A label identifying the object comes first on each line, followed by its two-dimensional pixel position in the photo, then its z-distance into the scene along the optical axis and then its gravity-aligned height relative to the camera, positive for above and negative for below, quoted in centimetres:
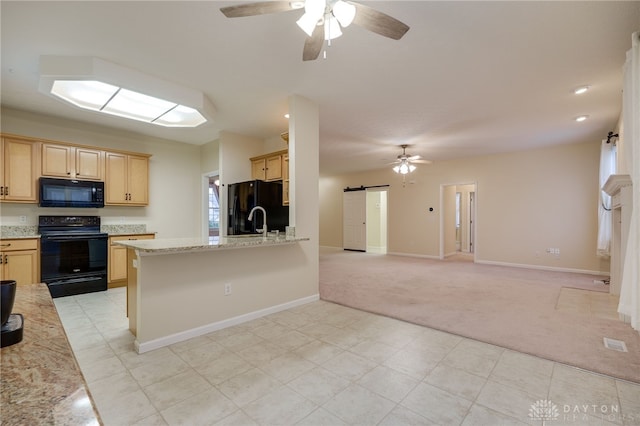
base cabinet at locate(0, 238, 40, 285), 368 -60
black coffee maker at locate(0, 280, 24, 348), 71 -29
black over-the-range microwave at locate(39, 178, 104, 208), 409 +31
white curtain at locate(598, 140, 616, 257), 465 +13
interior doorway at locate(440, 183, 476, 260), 848 -27
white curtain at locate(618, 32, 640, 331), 193 -2
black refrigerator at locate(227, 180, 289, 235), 425 +11
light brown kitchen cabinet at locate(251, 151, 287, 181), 468 +79
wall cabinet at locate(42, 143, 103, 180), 413 +78
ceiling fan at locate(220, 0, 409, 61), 168 +120
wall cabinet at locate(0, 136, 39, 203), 382 +60
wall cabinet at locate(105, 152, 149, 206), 470 +58
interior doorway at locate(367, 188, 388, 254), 971 -33
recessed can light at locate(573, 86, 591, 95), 332 +143
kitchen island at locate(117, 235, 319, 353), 252 -73
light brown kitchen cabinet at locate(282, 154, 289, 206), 433 +48
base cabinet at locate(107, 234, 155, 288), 454 -81
